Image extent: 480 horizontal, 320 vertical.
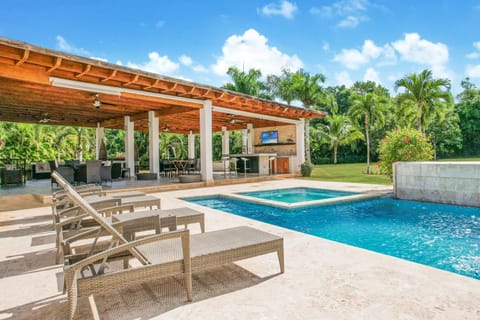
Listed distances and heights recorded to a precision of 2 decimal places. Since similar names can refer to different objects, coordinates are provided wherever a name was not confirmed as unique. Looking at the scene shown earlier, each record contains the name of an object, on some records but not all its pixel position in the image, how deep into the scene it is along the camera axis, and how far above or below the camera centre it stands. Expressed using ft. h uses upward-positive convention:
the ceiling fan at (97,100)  30.52 +6.39
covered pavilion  23.49 +7.41
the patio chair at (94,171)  28.97 -0.95
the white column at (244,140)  63.36 +4.11
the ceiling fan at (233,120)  49.80 +7.03
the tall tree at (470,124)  100.94 +10.67
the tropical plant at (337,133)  92.43 +7.75
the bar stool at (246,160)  49.53 -0.26
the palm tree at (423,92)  55.31 +12.02
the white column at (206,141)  37.14 +2.33
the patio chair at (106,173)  33.37 -1.34
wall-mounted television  57.93 +4.29
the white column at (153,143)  40.64 +2.44
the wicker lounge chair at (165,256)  6.32 -2.49
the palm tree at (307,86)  61.93 +15.02
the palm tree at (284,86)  64.23 +17.11
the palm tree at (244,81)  77.00 +20.47
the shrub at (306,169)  50.47 -1.98
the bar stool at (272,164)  52.65 -1.16
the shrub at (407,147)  29.94 +0.89
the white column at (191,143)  71.73 +4.12
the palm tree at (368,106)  60.54 +10.44
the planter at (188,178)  36.50 -2.34
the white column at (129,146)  45.21 +2.25
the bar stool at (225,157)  50.16 +0.34
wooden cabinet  54.19 -1.32
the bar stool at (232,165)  61.16 -1.30
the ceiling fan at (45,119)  46.11 +7.15
